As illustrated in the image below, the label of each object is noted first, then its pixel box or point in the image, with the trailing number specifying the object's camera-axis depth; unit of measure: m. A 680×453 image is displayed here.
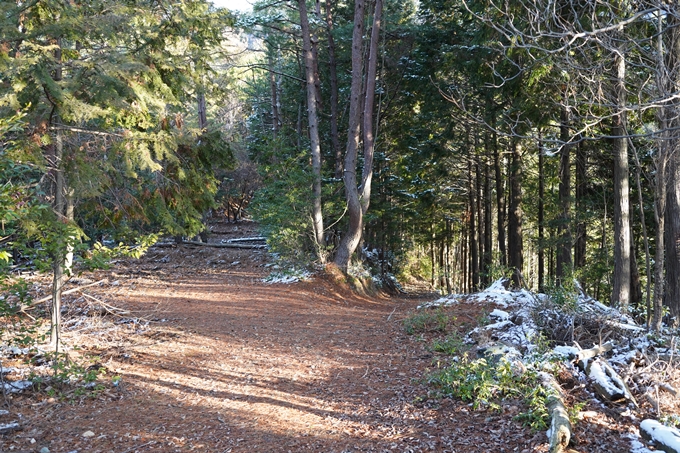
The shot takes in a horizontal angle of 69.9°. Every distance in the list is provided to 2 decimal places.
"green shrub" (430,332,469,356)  7.01
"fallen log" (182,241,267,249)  19.31
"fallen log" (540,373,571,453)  3.98
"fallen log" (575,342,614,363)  5.76
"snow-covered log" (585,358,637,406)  4.98
